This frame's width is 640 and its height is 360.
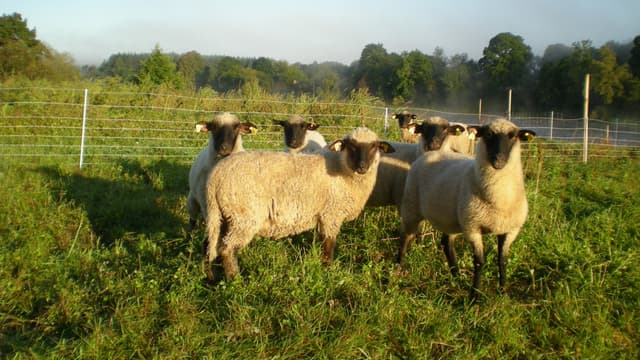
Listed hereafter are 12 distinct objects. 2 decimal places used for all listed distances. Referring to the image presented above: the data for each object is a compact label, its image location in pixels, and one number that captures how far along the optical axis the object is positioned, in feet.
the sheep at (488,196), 14.44
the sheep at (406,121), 31.99
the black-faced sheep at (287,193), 15.38
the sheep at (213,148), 19.92
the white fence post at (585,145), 43.86
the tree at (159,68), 68.64
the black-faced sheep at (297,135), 24.76
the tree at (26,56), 71.66
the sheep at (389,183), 20.02
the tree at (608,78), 72.54
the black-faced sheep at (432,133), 21.38
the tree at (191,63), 116.82
